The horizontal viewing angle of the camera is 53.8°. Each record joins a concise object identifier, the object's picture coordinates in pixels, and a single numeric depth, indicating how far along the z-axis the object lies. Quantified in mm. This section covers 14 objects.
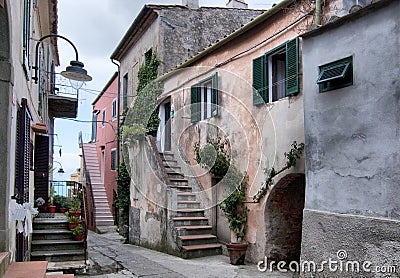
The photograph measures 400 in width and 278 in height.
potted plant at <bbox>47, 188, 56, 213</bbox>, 11463
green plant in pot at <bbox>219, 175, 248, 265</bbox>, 9078
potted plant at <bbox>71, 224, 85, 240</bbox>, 9414
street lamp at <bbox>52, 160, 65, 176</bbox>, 19314
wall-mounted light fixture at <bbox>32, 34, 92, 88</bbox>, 6898
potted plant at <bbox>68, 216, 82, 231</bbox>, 9602
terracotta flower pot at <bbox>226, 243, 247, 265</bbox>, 8586
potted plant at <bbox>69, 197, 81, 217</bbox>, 10117
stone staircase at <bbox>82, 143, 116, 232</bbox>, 19438
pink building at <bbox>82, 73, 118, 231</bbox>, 20156
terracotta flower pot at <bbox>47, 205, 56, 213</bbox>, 11461
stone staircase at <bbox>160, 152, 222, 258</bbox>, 9805
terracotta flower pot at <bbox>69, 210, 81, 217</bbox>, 10102
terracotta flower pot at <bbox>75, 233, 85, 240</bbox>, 9414
